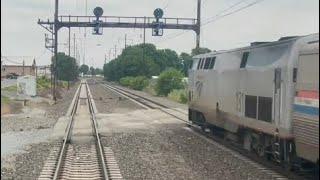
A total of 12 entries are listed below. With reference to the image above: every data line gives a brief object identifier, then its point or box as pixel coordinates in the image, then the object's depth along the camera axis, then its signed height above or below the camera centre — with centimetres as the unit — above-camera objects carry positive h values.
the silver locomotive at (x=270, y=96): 1059 -58
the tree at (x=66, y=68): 11225 +14
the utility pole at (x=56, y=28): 4866 +326
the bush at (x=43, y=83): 7481 -204
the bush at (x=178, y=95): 5091 -231
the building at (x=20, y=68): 11002 +4
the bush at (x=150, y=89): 7422 -257
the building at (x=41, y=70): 14520 -38
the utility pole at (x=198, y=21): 4526 +371
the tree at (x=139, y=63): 10988 +146
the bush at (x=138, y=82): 8981 -199
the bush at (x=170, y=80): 6172 -106
